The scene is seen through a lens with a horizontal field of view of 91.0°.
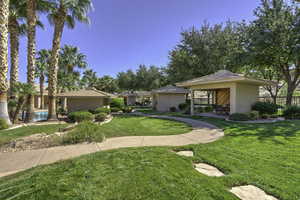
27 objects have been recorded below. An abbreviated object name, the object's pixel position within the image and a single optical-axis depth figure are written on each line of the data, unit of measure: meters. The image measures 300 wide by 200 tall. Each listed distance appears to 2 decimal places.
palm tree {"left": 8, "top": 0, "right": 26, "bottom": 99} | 10.81
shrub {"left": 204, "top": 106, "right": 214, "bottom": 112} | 15.88
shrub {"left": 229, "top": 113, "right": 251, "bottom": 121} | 10.09
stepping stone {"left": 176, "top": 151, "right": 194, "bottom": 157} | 4.26
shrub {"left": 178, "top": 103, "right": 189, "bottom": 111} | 18.93
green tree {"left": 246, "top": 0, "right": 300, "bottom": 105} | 12.90
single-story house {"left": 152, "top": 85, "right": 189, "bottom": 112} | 18.89
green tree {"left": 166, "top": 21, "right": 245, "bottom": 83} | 18.20
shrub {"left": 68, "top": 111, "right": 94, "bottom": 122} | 10.55
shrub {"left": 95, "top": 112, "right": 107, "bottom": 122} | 10.98
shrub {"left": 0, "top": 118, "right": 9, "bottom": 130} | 8.41
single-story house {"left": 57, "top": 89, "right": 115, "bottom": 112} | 14.10
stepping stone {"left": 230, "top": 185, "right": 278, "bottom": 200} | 2.43
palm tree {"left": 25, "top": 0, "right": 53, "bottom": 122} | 10.45
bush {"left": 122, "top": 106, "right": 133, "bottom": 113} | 18.80
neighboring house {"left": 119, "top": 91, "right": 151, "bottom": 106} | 34.33
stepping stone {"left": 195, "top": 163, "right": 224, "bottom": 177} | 3.20
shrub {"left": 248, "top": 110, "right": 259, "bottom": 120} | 10.30
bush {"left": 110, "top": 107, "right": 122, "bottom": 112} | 18.63
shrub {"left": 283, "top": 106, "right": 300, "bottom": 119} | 10.69
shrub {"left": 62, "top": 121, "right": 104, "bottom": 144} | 5.74
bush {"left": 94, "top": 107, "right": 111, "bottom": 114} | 12.86
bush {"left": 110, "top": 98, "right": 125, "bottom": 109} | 19.38
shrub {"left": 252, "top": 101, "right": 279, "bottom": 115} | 11.31
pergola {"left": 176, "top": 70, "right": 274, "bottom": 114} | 10.63
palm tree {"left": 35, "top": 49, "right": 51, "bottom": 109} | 21.06
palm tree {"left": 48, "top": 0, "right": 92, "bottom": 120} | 11.39
